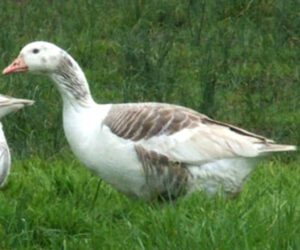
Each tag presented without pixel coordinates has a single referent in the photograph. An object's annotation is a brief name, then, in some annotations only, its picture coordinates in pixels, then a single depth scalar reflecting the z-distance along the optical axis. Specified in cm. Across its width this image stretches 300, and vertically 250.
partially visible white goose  1374
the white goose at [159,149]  1374
